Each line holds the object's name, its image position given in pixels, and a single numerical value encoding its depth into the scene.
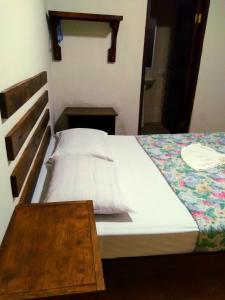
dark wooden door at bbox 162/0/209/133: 3.15
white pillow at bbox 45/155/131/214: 1.21
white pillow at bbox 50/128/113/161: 1.74
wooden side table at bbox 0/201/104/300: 0.71
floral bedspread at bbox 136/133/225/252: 1.21
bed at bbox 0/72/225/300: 1.15
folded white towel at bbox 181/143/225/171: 1.81
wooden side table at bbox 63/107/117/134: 2.74
